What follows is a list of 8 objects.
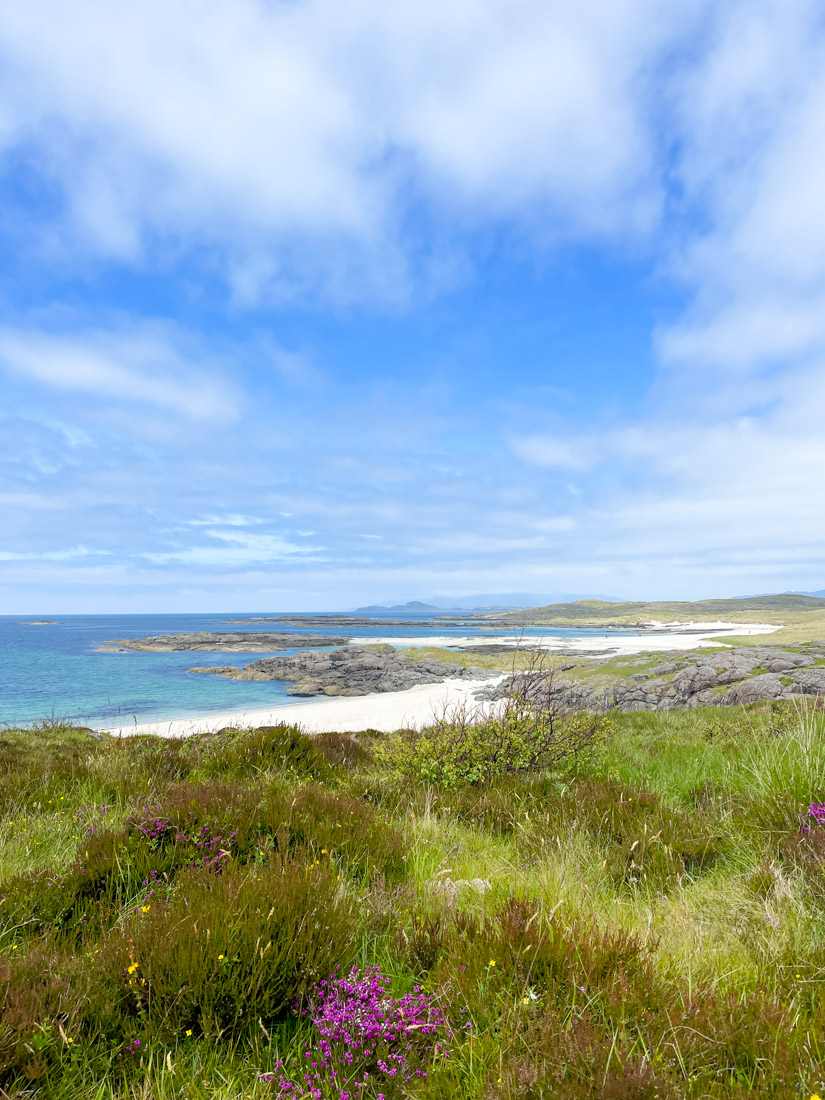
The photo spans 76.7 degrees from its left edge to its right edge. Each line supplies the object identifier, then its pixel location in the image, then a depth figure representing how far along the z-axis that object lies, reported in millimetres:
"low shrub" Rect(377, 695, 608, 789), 7553
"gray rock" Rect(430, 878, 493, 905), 3684
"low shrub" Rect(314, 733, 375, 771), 9211
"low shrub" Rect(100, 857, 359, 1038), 2391
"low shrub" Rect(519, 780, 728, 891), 4359
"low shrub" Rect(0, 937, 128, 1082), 2027
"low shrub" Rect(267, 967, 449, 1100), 2070
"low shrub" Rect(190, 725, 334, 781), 7625
